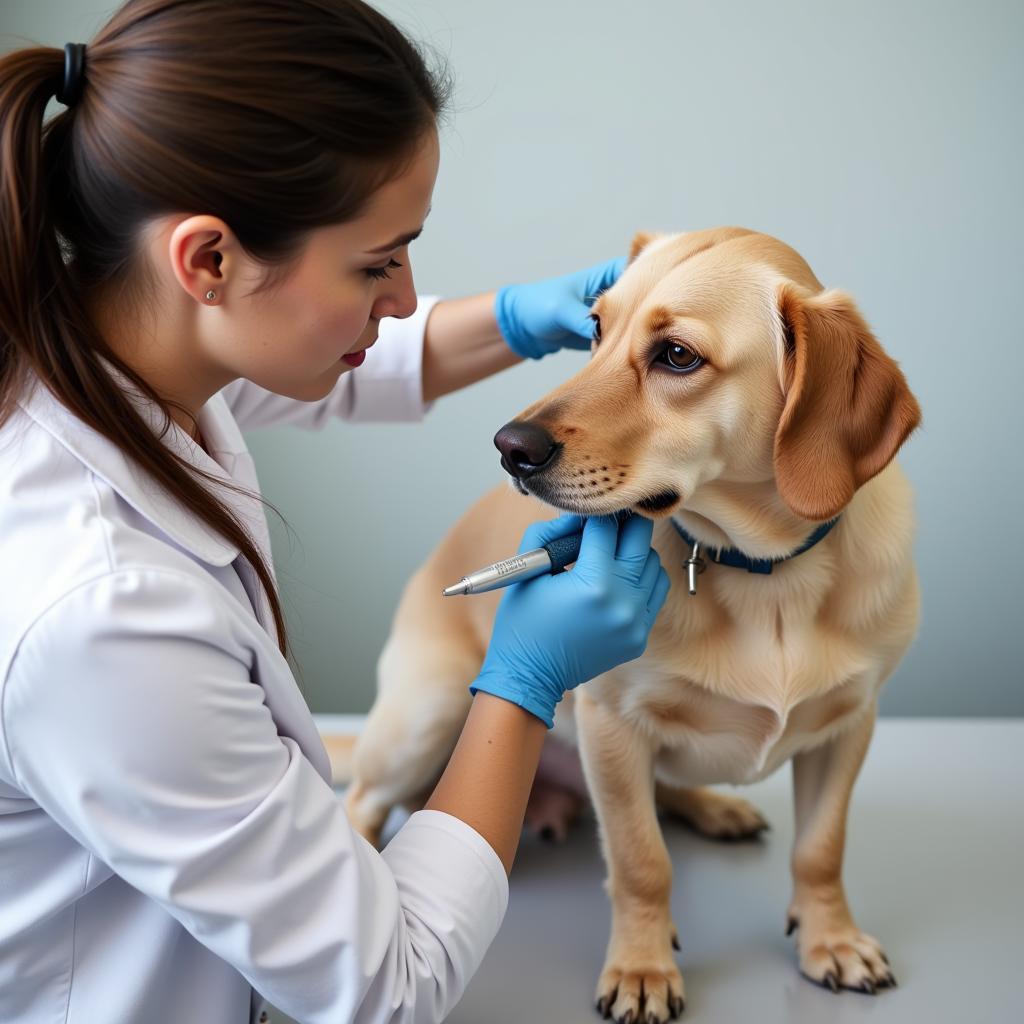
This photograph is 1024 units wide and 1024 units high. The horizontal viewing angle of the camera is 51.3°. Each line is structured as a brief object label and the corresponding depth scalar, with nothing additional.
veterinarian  0.75
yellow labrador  1.06
